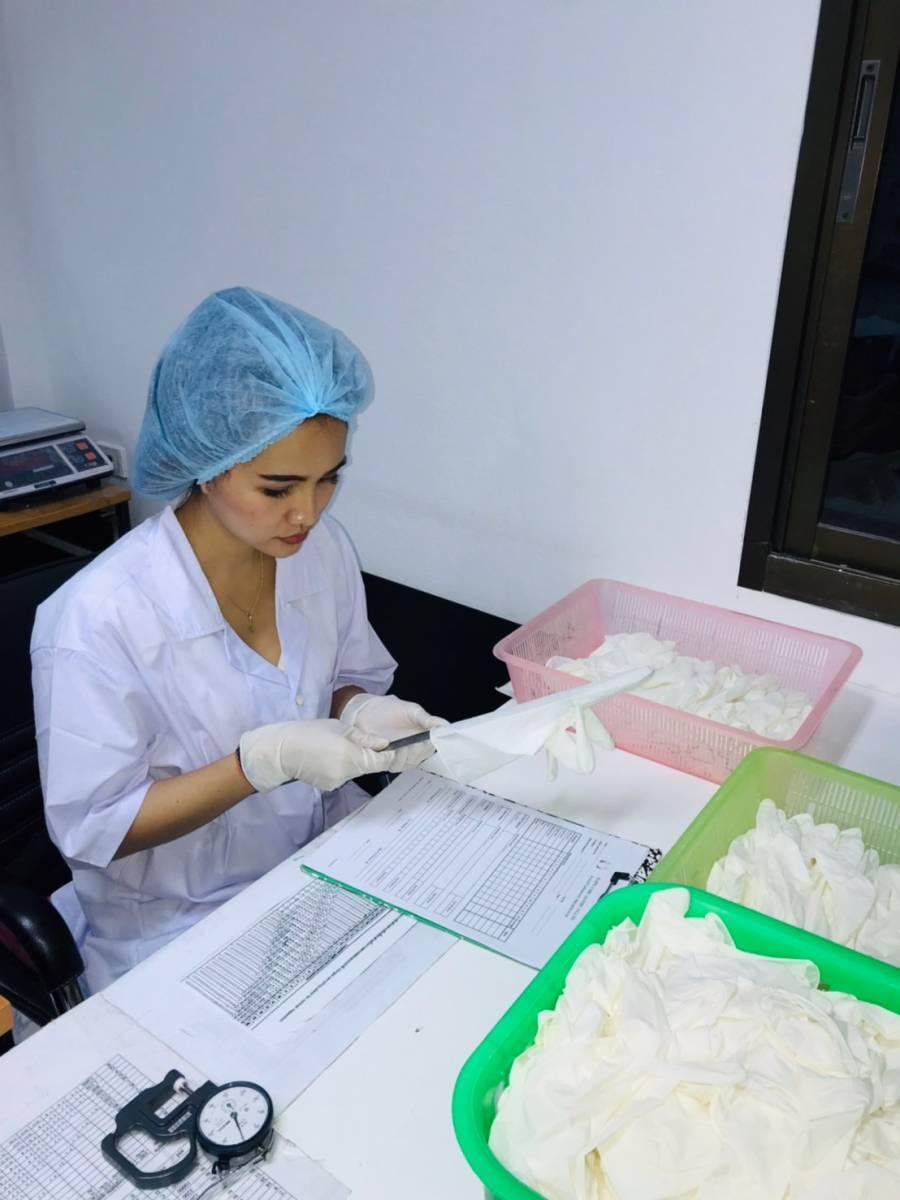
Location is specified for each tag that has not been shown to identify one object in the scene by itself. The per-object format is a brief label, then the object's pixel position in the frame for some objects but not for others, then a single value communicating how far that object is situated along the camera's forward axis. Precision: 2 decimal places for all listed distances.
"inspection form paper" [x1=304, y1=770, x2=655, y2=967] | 1.04
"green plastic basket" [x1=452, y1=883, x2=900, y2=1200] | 0.66
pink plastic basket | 1.33
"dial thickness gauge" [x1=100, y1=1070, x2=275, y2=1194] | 0.76
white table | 0.77
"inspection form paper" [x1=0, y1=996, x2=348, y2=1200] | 0.75
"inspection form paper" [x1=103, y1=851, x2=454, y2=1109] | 0.88
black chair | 1.14
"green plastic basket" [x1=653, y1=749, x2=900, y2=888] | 1.04
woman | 1.18
